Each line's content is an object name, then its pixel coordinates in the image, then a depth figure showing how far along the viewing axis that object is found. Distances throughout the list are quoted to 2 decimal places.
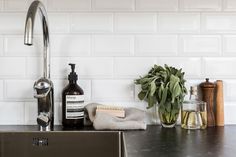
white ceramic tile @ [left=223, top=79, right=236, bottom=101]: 1.33
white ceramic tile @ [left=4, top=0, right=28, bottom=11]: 1.31
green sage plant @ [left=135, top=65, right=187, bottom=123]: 1.20
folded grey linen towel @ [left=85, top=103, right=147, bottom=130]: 1.18
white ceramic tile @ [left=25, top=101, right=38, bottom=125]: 1.32
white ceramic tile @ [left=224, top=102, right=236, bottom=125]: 1.33
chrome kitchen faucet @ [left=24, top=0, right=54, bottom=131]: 1.14
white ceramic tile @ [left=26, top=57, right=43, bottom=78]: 1.32
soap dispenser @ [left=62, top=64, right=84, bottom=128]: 1.23
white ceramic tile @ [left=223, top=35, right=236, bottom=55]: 1.32
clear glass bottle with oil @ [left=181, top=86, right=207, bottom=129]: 1.23
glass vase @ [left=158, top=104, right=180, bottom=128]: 1.22
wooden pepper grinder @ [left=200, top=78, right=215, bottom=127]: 1.27
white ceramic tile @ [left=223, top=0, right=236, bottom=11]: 1.32
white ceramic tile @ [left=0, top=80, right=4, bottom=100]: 1.33
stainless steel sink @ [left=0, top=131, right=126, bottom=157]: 1.17
